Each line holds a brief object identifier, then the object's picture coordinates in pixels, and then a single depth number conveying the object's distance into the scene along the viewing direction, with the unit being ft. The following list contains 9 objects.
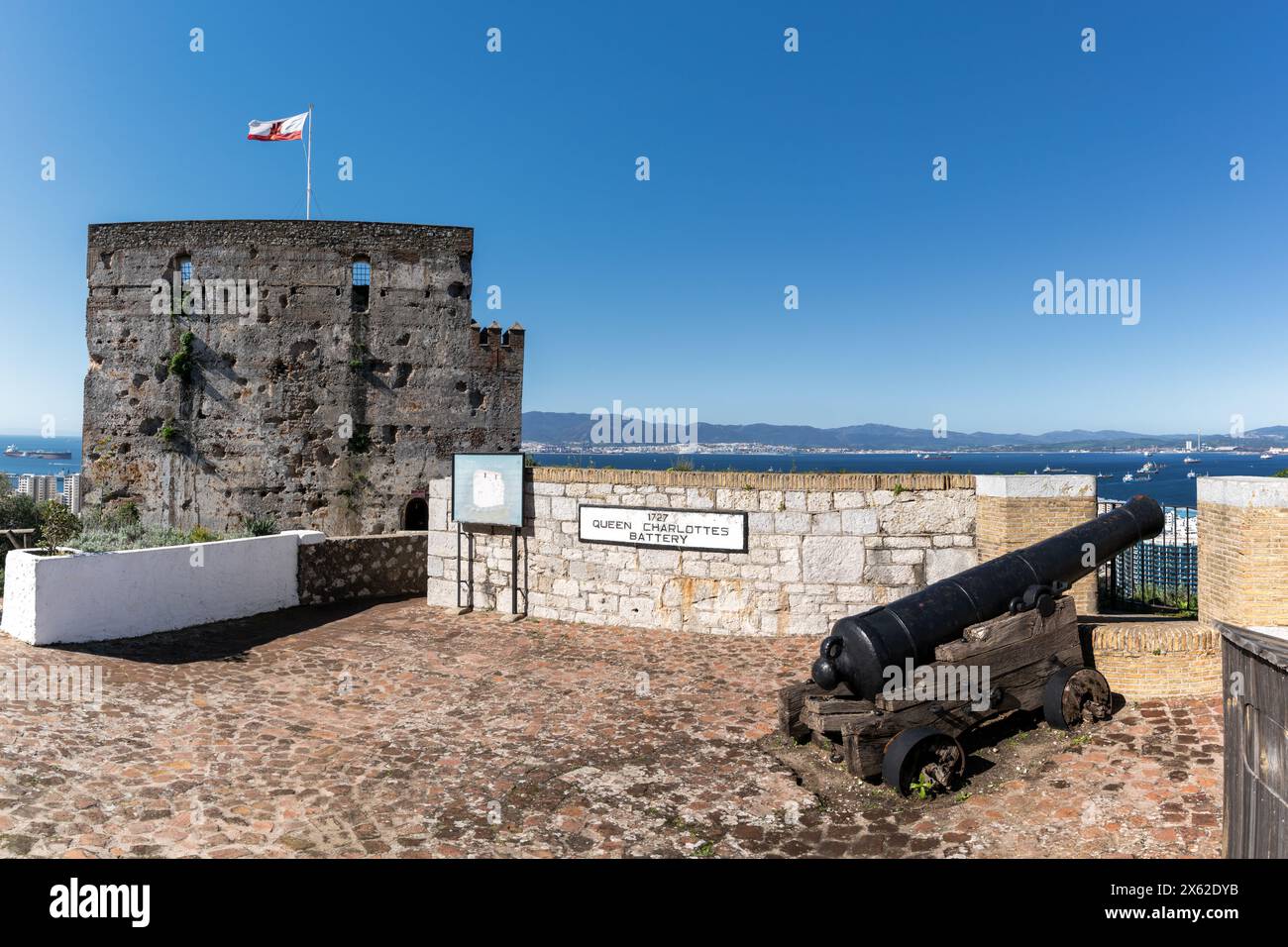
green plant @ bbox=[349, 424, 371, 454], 57.82
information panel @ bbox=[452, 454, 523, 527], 37.83
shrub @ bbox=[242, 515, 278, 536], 53.88
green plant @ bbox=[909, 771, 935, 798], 17.26
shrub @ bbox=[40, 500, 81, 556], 31.37
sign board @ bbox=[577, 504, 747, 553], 33.78
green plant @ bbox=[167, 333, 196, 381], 57.26
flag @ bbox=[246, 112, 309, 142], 56.70
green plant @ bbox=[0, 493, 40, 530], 47.91
